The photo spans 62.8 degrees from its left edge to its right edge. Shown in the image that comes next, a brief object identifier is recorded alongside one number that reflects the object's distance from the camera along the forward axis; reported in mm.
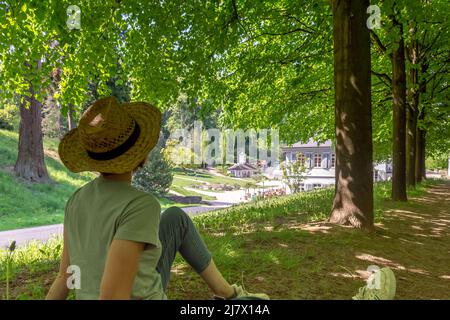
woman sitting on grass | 1540
